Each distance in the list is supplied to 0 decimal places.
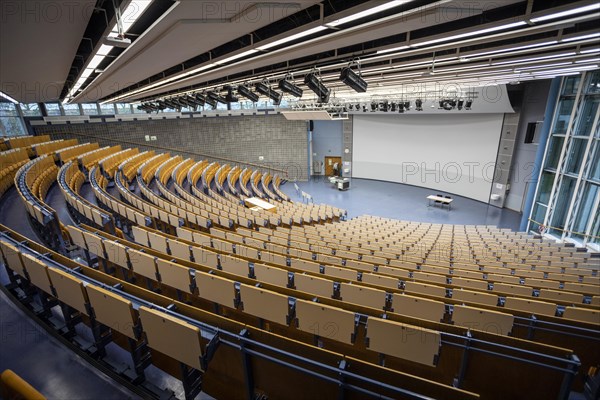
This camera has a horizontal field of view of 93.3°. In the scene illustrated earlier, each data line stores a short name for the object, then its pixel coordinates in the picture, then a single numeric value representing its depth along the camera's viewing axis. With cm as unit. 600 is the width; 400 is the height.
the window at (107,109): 1441
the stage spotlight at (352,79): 443
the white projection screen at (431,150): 1298
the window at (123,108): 1488
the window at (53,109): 1281
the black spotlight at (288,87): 569
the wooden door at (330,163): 1880
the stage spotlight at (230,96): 777
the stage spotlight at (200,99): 1038
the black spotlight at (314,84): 505
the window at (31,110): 1206
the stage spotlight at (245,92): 712
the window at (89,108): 1391
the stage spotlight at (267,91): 685
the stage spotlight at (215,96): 913
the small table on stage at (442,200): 1249
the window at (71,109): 1343
